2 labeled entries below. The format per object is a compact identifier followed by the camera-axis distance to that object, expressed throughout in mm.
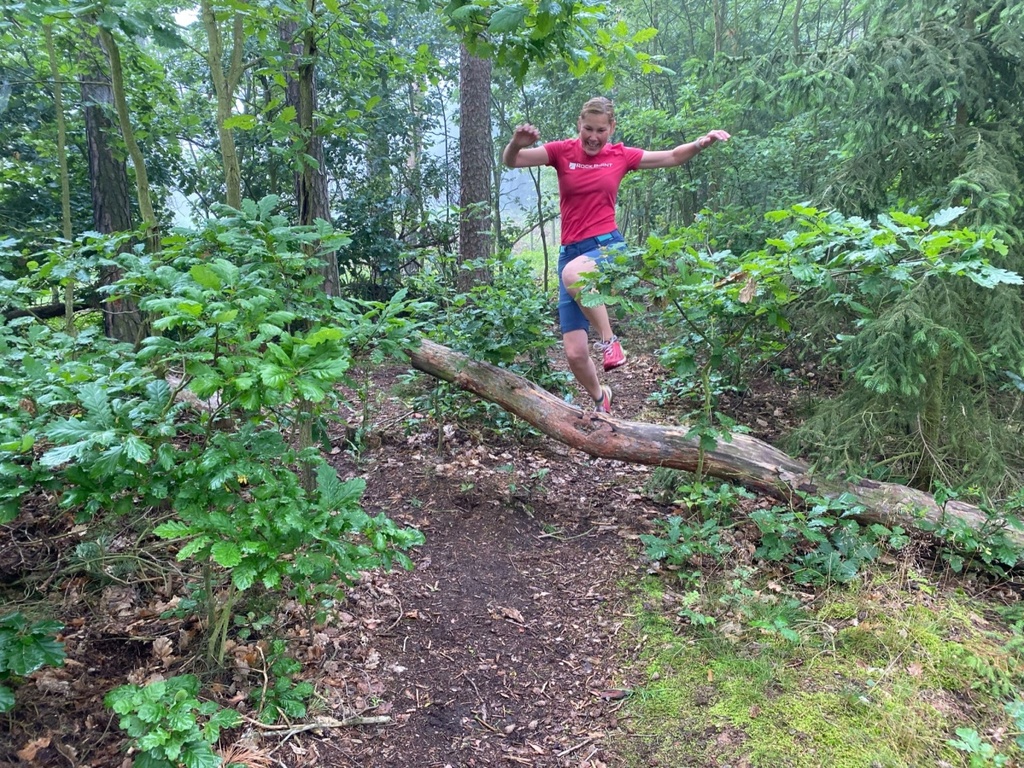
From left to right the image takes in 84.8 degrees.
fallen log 3297
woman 3654
